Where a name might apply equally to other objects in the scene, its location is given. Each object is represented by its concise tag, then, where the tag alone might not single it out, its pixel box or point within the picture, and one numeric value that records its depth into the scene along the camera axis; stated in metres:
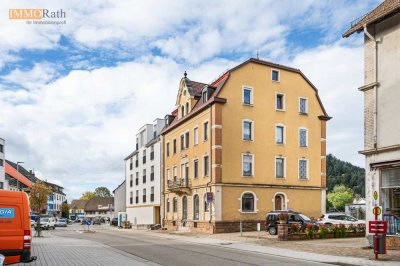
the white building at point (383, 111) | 19.42
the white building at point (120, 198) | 74.06
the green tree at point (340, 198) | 108.06
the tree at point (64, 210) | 121.59
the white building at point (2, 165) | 65.37
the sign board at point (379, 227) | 16.45
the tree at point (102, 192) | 159.88
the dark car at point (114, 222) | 71.64
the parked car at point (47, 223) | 55.09
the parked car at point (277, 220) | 30.70
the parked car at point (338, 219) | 32.12
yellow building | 36.84
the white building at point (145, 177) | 53.59
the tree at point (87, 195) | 160.09
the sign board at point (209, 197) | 32.38
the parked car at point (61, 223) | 69.94
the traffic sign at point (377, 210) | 16.73
